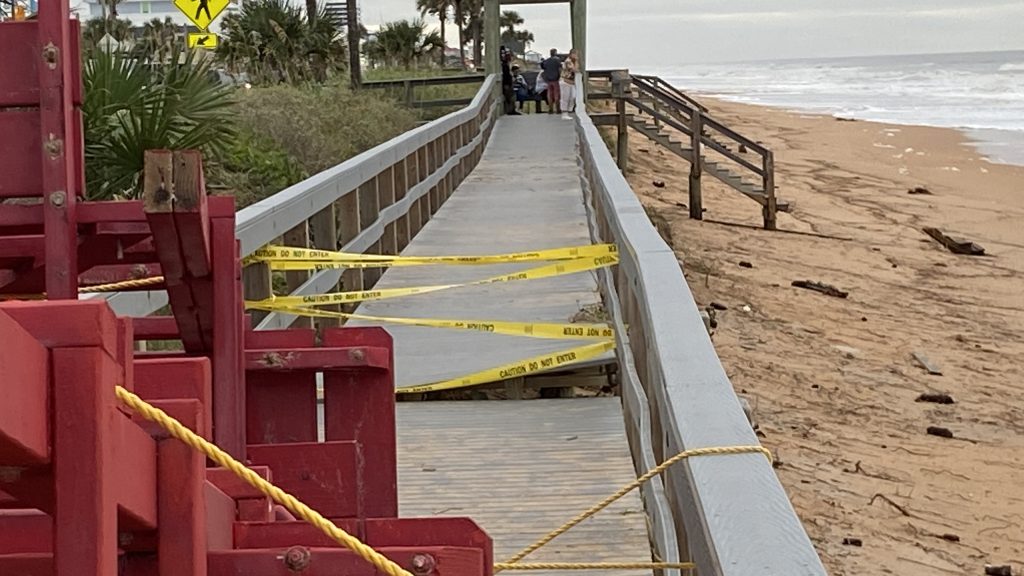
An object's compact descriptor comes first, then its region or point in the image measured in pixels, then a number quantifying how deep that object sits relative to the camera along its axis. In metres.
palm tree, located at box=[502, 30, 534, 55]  124.41
